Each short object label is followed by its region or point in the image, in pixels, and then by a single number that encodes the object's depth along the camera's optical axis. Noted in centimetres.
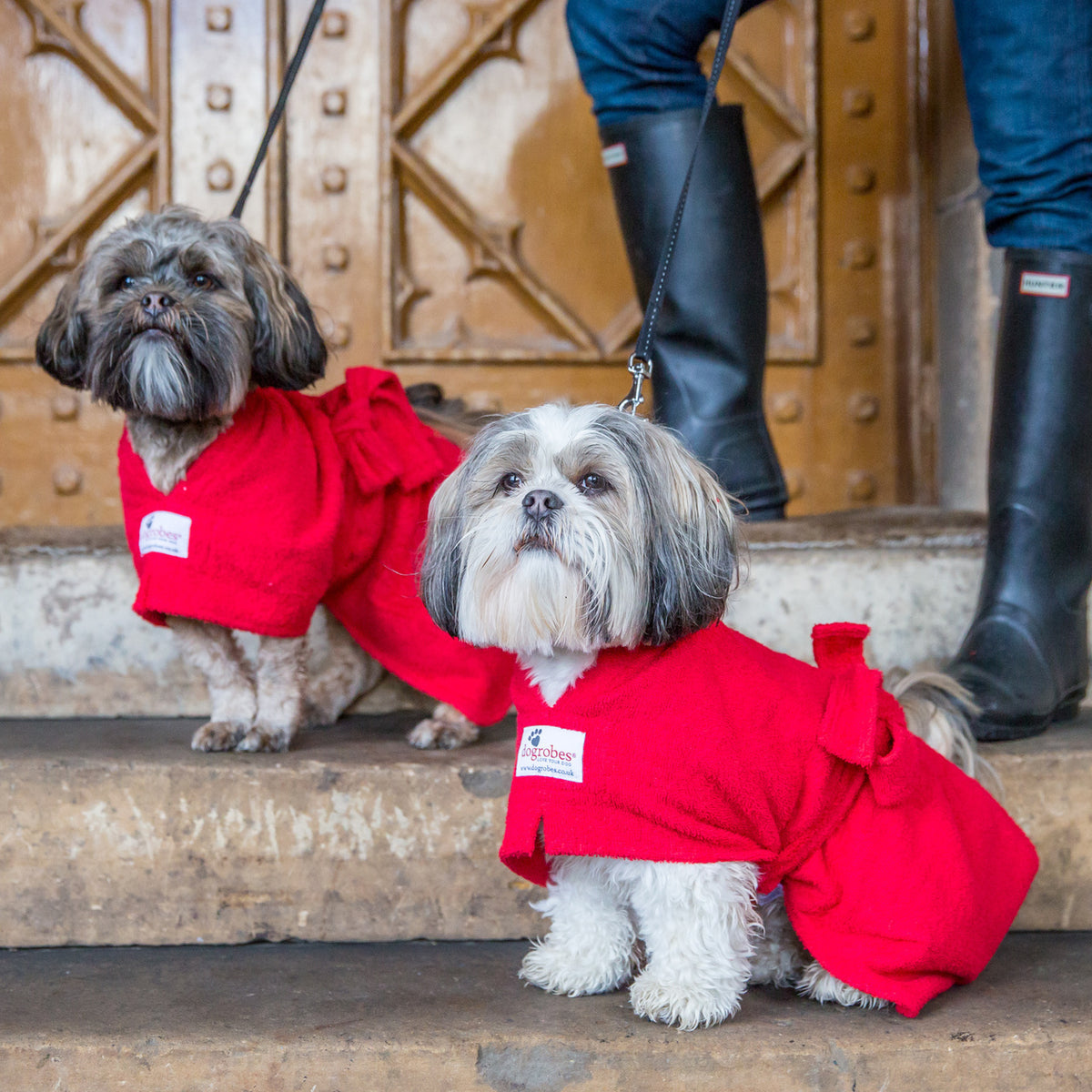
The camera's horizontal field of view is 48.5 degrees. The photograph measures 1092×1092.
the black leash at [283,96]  222
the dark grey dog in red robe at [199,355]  203
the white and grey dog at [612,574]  148
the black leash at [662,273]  170
